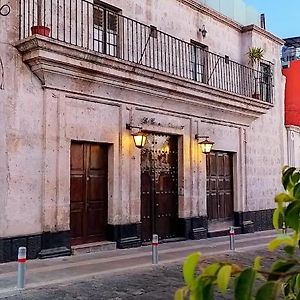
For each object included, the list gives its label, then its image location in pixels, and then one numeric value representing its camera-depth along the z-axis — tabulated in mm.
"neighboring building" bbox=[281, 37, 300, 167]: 21859
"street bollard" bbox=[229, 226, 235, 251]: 12737
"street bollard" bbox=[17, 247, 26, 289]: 7777
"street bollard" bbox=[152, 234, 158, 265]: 10477
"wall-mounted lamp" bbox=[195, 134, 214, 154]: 15531
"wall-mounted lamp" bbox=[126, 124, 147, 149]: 13117
